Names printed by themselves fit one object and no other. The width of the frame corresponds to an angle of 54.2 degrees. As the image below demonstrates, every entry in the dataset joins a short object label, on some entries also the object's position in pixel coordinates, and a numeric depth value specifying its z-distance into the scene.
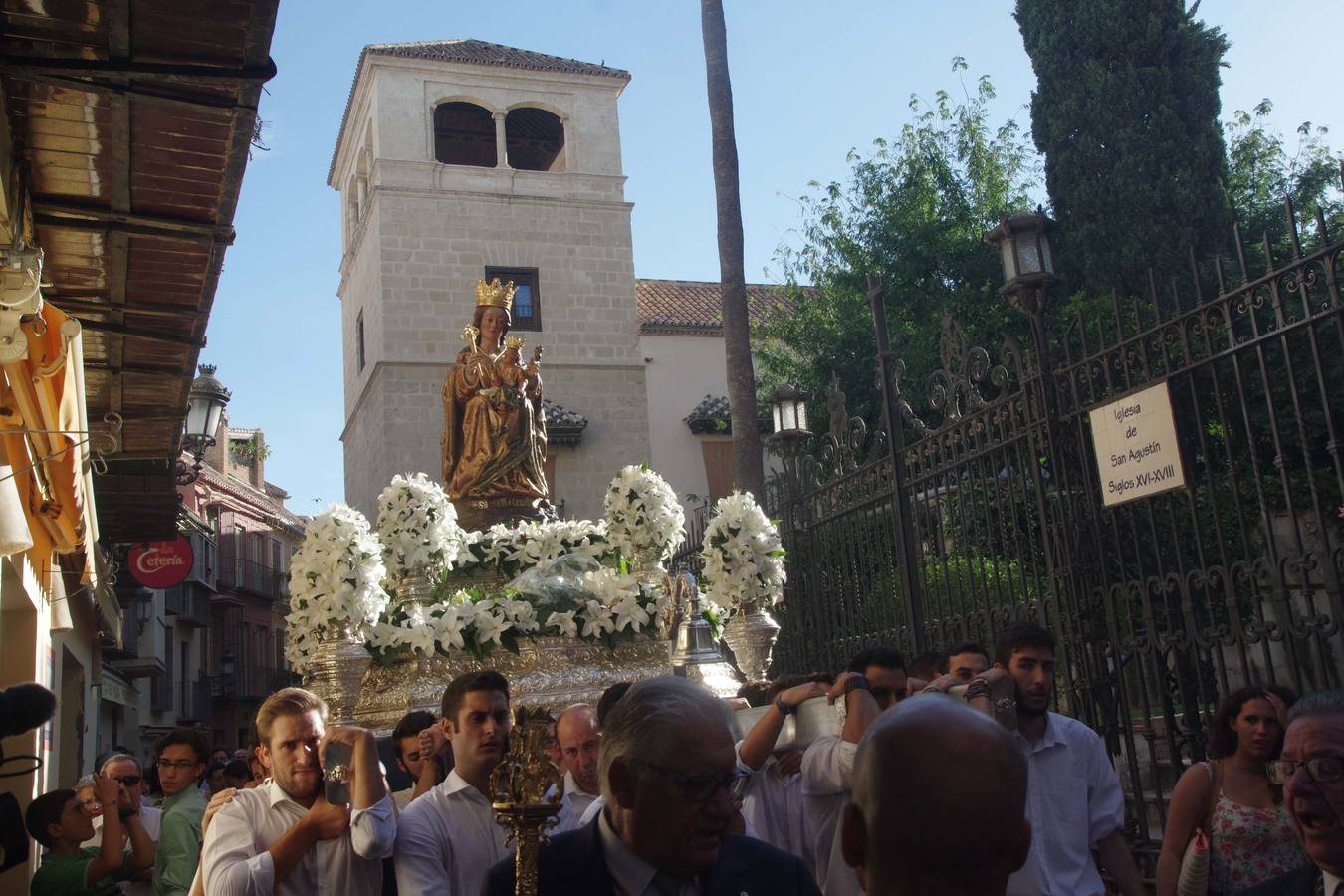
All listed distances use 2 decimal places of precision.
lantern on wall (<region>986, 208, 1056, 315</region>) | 7.07
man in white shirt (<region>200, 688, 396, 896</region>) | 3.46
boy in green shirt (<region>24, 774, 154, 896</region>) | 4.96
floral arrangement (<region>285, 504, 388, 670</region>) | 6.69
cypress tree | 18.38
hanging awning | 5.10
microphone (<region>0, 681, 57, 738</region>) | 3.02
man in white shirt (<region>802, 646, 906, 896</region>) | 3.81
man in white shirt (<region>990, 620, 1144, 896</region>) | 4.24
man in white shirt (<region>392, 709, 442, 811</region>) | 4.51
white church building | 28.70
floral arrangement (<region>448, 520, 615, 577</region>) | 8.27
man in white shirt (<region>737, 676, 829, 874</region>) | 4.29
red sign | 15.76
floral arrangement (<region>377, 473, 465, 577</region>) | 7.39
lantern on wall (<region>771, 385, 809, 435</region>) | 11.77
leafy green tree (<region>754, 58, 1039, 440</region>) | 21.45
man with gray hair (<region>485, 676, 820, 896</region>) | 2.45
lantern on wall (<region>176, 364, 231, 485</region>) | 11.02
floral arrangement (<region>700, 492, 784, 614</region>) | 7.95
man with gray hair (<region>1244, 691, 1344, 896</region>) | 2.72
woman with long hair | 4.11
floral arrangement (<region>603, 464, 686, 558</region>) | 8.06
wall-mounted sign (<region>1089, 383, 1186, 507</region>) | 5.73
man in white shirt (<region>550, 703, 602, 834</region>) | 4.25
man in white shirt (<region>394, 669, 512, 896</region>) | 3.61
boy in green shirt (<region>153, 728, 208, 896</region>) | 5.10
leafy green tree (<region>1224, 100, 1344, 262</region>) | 19.62
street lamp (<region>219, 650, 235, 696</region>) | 40.32
